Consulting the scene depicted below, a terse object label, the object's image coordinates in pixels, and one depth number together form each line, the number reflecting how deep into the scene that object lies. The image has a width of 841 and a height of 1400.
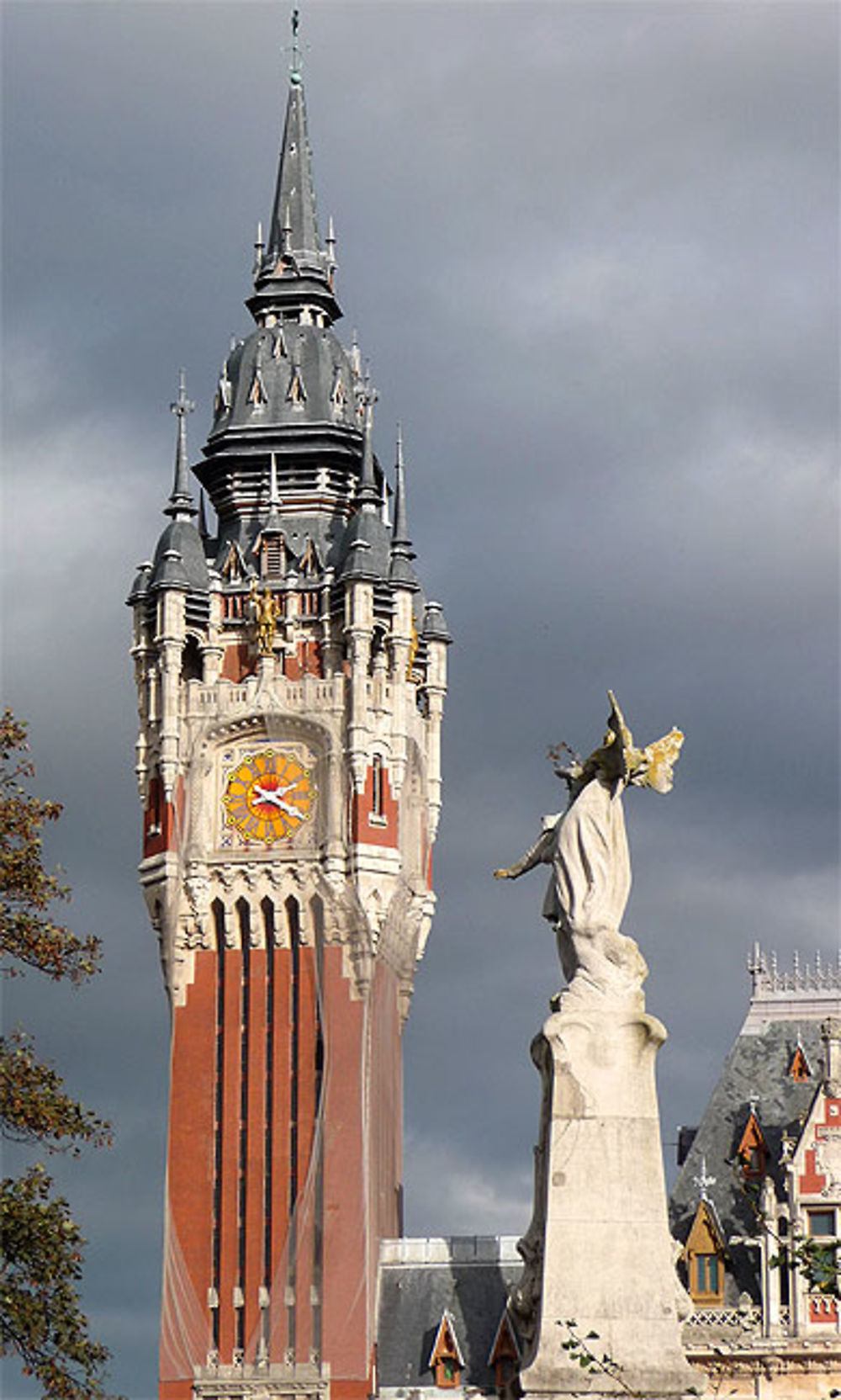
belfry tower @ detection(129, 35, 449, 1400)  95.25
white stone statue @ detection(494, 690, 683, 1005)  29.92
